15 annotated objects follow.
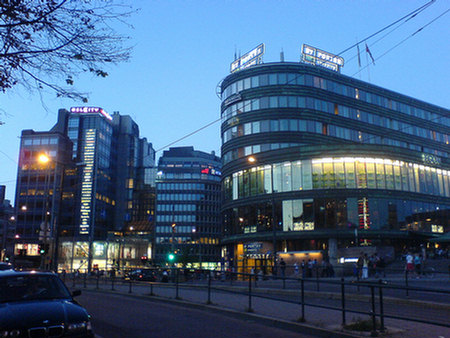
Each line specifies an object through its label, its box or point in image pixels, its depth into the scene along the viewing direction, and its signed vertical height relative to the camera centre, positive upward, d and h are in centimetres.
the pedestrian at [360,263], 2876 -21
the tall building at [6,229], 12588 +863
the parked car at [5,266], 1567 -28
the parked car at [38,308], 635 -77
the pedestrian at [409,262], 2895 -13
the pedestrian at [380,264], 3544 -32
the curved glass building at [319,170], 5097 +1099
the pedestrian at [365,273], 2366 -71
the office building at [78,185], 10881 +1995
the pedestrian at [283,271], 2889 -75
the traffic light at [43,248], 3067 +69
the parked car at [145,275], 3447 -129
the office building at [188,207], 13275 +1592
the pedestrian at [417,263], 2915 -19
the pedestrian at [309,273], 3068 -95
